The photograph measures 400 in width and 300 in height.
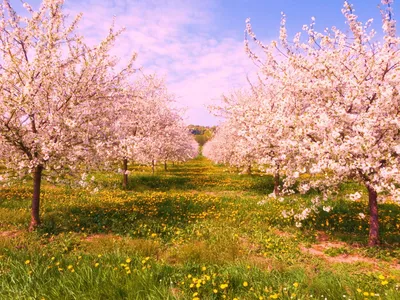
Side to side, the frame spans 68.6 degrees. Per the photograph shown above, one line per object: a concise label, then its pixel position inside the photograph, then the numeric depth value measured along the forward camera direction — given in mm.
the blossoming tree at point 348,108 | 6887
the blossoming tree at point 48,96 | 8195
